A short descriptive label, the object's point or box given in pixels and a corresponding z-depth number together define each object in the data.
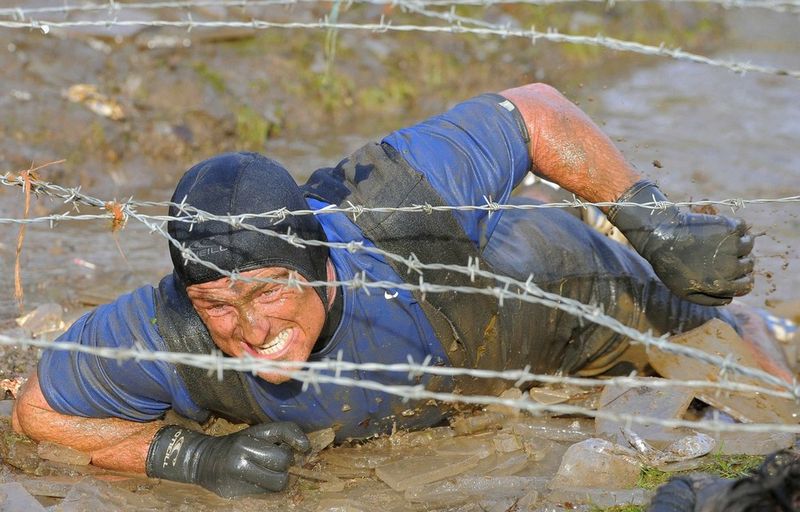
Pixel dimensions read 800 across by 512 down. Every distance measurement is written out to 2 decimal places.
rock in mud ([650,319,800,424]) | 9.09
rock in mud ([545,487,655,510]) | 7.30
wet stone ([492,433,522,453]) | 8.68
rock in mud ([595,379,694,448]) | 8.60
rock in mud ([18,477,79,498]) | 7.93
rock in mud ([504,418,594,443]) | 8.98
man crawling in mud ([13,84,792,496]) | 7.56
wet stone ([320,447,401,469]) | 8.64
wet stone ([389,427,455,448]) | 8.93
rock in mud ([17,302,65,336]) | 10.62
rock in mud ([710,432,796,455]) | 8.03
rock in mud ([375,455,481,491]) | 8.15
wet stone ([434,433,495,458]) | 8.63
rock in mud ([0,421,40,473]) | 8.39
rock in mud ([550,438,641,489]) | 7.67
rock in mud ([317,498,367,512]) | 7.72
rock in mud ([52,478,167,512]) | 7.71
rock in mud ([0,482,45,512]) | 7.40
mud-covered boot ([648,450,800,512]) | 5.09
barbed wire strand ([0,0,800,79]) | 6.12
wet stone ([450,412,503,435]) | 9.05
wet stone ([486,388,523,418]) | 9.27
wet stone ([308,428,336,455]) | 8.55
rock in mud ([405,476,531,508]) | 7.82
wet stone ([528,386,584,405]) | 9.57
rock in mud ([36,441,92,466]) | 8.38
